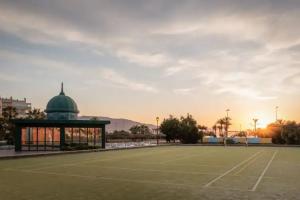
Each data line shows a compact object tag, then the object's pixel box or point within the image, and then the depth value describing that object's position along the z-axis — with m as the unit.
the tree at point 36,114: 94.12
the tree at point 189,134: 92.19
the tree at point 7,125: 72.94
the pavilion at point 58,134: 47.22
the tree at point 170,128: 93.54
